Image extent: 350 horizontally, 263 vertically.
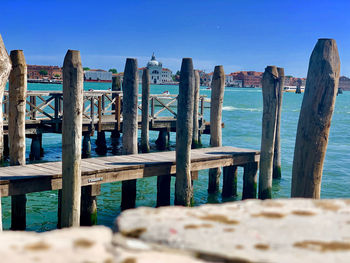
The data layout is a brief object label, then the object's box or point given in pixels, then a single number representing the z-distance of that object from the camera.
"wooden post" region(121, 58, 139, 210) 9.54
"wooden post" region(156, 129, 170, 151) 17.22
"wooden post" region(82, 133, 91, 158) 15.22
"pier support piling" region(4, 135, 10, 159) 14.52
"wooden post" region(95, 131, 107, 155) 16.48
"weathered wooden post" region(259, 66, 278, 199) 9.28
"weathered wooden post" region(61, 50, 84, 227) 6.79
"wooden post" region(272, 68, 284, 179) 11.84
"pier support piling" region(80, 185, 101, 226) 7.70
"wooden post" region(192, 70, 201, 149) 13.95
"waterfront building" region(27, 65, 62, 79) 167.79
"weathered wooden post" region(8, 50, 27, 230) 7.70
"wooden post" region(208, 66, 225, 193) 11.26
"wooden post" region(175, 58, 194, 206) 8.63
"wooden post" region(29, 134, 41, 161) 14.09
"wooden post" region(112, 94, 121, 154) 14.46
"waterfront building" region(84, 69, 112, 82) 183.12
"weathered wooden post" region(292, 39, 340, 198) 5.24
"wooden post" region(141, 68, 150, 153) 13.44
